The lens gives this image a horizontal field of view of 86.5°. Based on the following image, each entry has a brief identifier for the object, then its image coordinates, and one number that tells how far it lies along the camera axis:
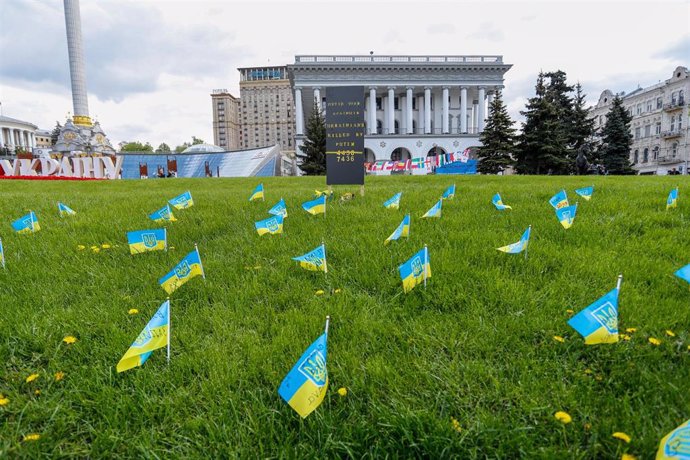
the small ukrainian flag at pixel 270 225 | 3.38
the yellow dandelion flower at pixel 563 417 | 1.38
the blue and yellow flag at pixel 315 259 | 2.59
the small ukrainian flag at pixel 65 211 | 4.73
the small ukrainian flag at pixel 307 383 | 1.32
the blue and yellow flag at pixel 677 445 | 1.02
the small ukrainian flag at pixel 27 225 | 3.99
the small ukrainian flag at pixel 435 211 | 3.90
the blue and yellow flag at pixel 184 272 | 2.40
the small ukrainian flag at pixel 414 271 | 2.23
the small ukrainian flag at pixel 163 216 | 4.11
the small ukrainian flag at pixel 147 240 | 3.04
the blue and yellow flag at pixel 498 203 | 4.38
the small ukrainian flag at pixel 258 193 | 5.58
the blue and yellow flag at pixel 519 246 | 2.60
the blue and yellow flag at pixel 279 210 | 4.10
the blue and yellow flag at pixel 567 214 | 3.22
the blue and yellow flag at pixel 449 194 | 5.05
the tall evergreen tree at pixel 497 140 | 26.61
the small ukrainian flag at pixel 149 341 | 1.61
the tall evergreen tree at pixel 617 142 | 28.16
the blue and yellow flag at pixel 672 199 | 4.06
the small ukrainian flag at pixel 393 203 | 4.80
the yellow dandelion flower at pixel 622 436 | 1.28
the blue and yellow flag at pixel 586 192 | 4.61
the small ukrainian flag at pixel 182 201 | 4.57
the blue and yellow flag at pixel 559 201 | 3.87
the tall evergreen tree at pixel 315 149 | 28.97
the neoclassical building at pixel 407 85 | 49.00
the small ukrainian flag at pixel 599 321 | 1.57
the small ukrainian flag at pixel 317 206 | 4.18
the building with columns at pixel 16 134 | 72.06
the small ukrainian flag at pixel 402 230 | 3.06
